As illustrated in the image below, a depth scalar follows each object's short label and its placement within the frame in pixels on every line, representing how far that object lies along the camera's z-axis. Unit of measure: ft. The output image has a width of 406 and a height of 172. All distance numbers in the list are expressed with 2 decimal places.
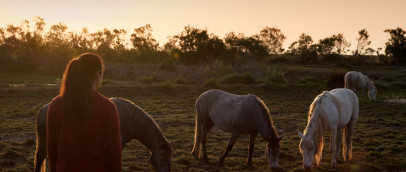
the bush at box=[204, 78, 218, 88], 79.43
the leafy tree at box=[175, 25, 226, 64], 145.89
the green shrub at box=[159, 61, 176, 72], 118.21
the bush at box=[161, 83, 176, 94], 74.74
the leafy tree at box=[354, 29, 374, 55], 189.61
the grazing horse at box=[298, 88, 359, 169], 21.07
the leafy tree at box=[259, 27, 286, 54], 263.90
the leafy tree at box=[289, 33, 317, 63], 184.34
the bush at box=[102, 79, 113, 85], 84.10
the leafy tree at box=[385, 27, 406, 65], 163.63
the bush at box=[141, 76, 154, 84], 93.03
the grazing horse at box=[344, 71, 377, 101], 66.23
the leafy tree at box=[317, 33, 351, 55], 187.42
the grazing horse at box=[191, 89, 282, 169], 22.49
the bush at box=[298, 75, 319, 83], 95.04
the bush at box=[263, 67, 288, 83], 89.30
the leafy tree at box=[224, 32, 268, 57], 169.07
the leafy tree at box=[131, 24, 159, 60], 179.89
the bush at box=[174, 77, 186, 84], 88.94
